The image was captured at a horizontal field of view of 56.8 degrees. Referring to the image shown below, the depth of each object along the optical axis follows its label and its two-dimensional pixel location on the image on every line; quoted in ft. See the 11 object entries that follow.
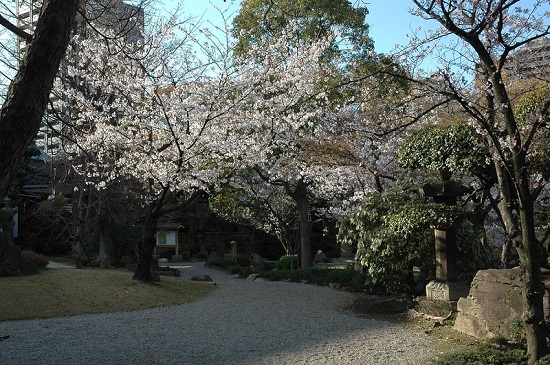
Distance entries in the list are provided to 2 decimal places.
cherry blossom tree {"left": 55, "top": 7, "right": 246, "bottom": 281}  35.37
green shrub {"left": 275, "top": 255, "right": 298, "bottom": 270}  56.85
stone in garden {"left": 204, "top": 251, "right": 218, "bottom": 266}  71.09
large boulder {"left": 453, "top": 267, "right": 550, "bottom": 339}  19.03
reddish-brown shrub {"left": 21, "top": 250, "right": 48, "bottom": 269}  40.00
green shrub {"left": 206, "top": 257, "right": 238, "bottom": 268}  67.51
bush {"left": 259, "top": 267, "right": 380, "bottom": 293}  36.09
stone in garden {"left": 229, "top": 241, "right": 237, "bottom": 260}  75.45
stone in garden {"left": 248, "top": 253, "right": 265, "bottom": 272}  62.28
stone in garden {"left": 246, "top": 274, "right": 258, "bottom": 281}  50.52
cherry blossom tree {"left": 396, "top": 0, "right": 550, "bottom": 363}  14.80
